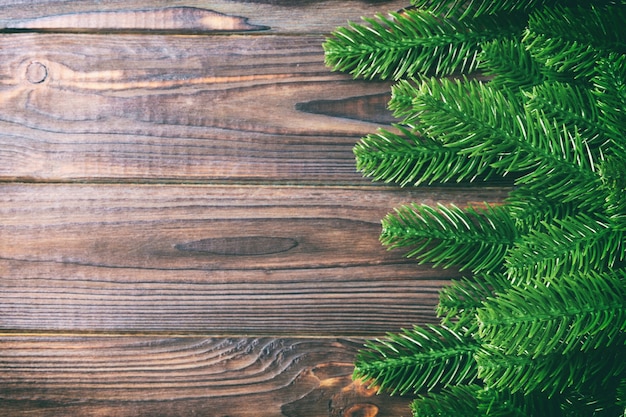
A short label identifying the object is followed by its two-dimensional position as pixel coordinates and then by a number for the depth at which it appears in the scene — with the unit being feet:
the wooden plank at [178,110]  1.92
